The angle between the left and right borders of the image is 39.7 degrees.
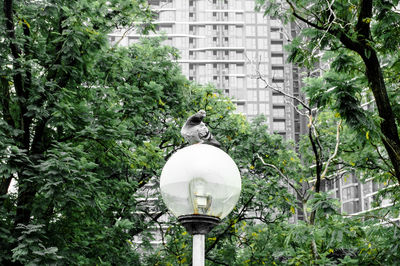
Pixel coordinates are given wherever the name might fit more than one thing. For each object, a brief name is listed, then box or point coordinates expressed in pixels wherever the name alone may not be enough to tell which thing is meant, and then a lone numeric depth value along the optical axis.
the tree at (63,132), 11.55
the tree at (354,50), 10.48
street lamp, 4.91
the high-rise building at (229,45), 91.62
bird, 5.45
